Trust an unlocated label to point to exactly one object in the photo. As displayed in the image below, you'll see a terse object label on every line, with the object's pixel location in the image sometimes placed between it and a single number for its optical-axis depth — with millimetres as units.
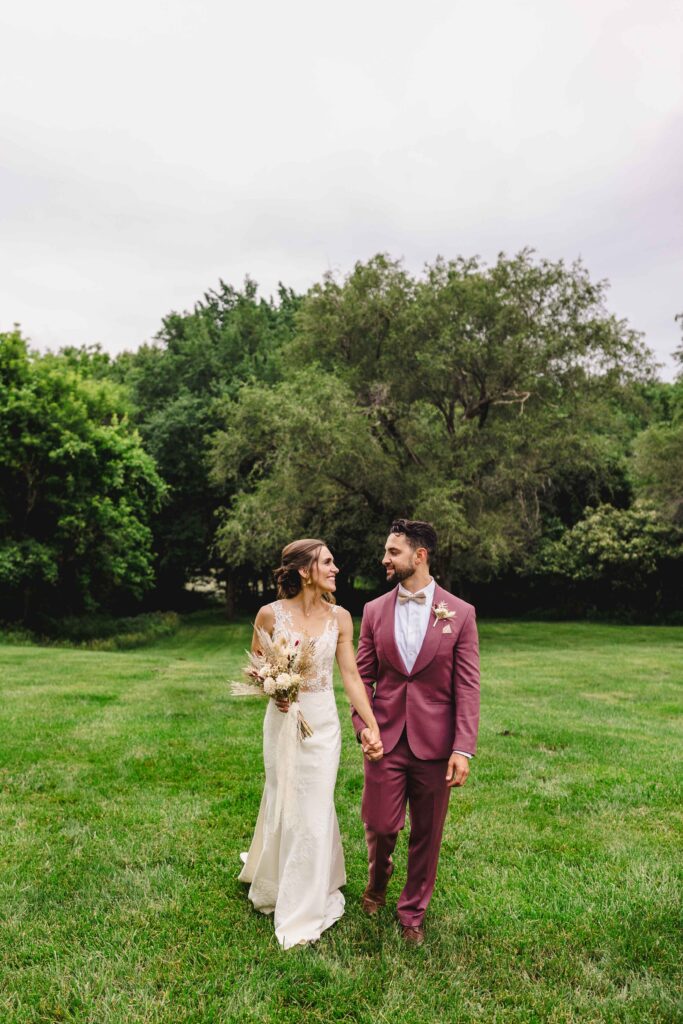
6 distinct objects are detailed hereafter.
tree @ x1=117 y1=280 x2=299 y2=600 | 36094
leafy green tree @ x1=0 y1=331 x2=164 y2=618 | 25906
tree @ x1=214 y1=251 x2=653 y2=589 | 23875
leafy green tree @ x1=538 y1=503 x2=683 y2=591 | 31031
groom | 4348
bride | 4363
